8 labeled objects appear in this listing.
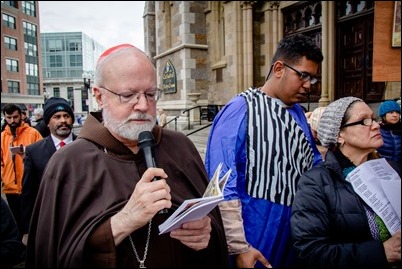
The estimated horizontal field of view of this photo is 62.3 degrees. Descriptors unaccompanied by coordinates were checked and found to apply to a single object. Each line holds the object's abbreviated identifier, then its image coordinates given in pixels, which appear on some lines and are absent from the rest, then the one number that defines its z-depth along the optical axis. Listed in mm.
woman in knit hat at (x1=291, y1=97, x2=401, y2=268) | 1682
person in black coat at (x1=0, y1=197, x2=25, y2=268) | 1733
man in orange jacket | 4148
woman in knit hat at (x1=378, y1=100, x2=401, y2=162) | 3939
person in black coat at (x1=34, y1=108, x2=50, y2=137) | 5513
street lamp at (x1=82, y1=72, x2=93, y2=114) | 17375
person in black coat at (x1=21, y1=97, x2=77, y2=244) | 3195
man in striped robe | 2049
